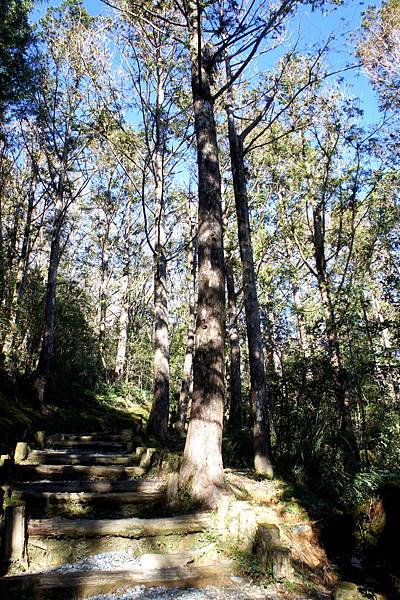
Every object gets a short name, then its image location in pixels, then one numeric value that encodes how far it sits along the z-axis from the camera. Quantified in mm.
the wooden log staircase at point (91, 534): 3445
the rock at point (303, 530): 4441
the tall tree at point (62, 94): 13852
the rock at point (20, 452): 6328
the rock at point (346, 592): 3070
